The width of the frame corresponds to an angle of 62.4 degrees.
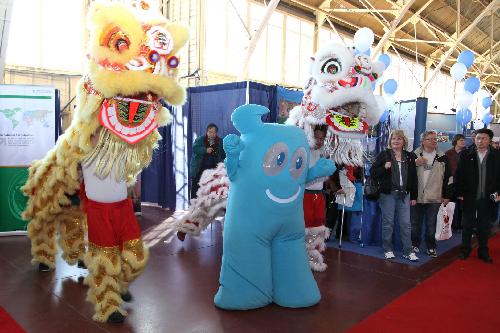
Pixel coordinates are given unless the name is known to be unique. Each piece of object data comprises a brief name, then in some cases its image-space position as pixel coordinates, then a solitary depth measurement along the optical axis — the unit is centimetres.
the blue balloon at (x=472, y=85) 909
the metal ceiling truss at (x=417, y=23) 1141
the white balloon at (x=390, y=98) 649
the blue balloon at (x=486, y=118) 1109
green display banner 455
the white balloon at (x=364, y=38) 670
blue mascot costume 257
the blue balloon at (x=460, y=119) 816
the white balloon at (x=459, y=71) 906
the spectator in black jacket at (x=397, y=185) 399
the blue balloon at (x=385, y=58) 821
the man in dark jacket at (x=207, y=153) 498
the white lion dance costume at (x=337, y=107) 317
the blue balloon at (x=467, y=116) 823
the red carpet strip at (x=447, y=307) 260
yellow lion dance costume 227
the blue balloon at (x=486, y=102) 1105
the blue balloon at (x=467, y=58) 933
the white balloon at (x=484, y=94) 1143
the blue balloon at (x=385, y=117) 615
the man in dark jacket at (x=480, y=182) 408
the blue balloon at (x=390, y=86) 832
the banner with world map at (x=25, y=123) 445
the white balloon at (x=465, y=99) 870
